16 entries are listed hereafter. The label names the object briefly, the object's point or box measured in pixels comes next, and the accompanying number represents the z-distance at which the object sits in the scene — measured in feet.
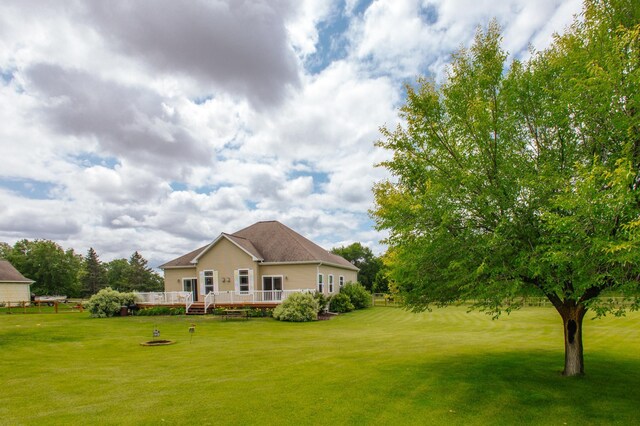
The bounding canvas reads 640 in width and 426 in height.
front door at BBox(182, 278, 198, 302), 107.55
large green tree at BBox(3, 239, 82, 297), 199.82
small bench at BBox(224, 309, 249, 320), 87.68
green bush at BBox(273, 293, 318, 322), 83.30
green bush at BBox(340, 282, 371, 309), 115.96
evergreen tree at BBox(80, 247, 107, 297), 278.46
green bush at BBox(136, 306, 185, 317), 95.81
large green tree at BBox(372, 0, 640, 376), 22.45
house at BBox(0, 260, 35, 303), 145.30
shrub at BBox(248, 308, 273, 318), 89.00
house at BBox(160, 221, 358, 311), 98.12
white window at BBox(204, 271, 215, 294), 103.05
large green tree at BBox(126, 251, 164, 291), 251.60
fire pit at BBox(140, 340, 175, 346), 51.96
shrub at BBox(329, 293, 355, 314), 104.84
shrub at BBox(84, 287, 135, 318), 93.56
